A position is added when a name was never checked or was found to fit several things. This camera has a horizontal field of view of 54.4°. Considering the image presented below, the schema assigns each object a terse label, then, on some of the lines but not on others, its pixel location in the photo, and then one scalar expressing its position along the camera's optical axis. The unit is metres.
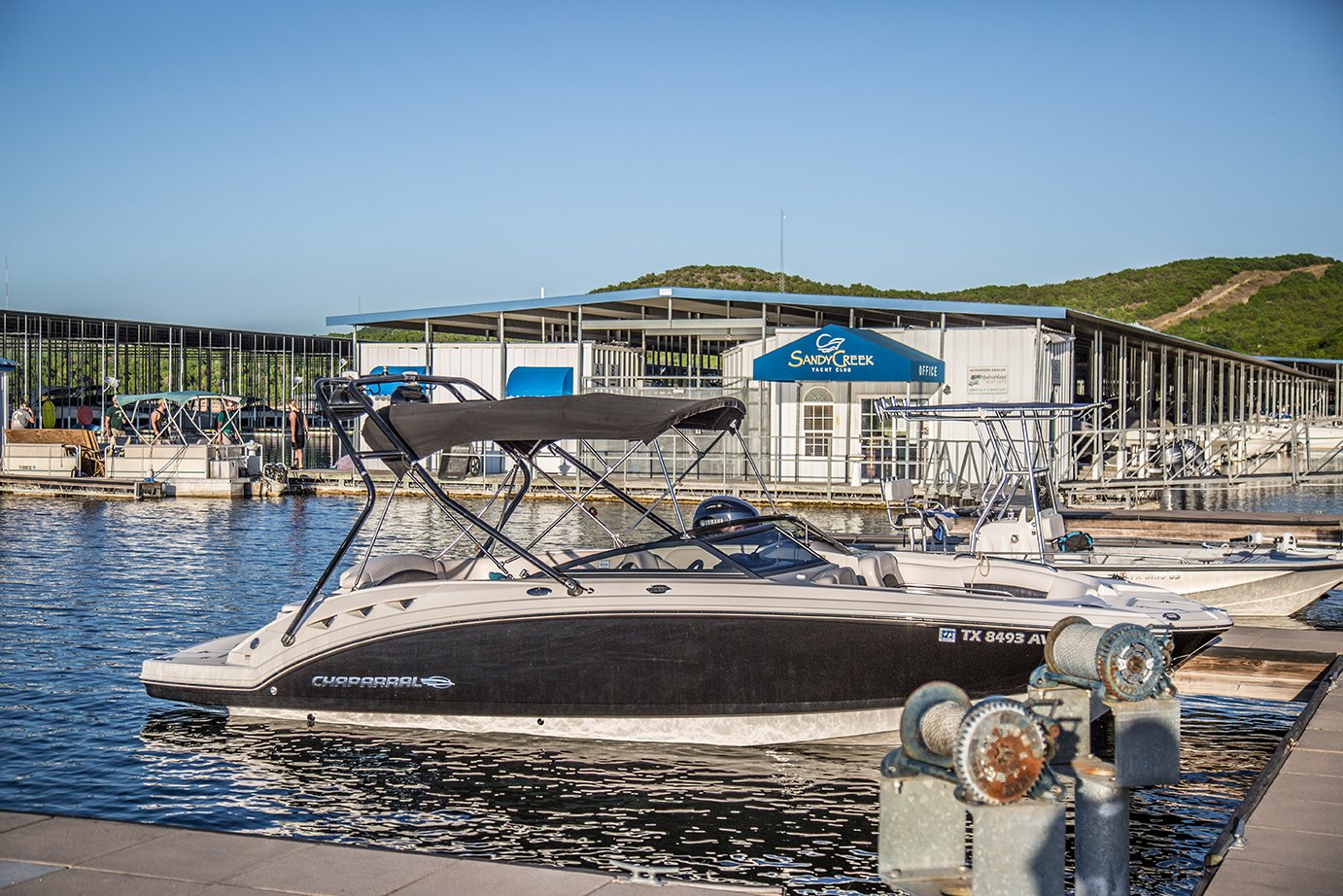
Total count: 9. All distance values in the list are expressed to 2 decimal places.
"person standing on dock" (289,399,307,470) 43.25
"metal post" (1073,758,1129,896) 4.34
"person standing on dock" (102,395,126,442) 43.03
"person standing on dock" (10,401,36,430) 42.56
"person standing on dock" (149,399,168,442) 43.00
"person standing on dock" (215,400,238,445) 42.38
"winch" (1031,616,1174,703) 4.34
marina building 32.59
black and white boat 9.55
